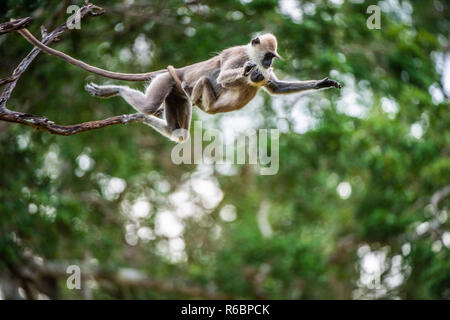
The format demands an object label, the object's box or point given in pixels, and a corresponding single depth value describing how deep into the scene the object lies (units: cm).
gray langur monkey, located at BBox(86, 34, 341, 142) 1103
